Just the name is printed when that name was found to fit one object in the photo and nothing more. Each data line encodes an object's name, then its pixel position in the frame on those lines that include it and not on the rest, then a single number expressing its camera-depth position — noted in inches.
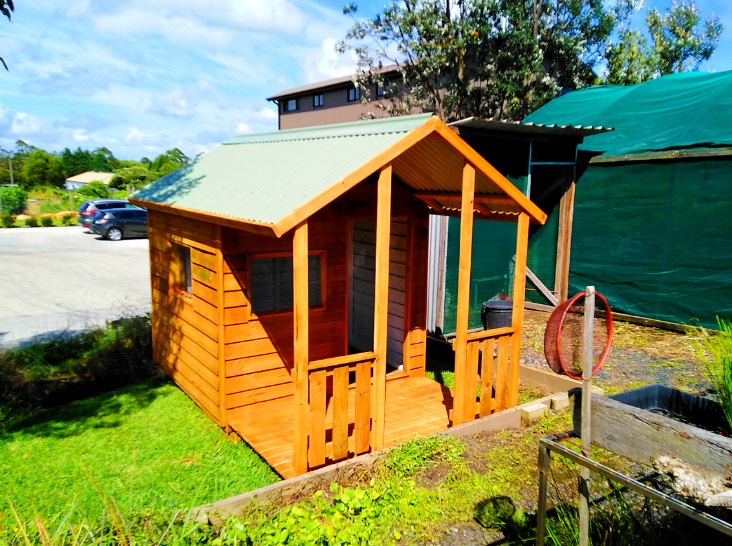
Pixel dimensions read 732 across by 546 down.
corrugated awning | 324.5
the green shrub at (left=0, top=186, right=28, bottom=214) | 1217.4
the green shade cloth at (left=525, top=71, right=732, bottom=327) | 380.8
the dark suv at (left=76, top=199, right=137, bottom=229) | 990.4
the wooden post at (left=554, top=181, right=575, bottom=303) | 454.9
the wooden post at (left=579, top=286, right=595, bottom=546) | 106.8
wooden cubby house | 185.6
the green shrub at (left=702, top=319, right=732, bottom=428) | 130.1
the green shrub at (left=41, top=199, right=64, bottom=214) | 1346.0
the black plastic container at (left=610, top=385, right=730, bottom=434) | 136.3
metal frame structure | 85.0
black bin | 334.0
